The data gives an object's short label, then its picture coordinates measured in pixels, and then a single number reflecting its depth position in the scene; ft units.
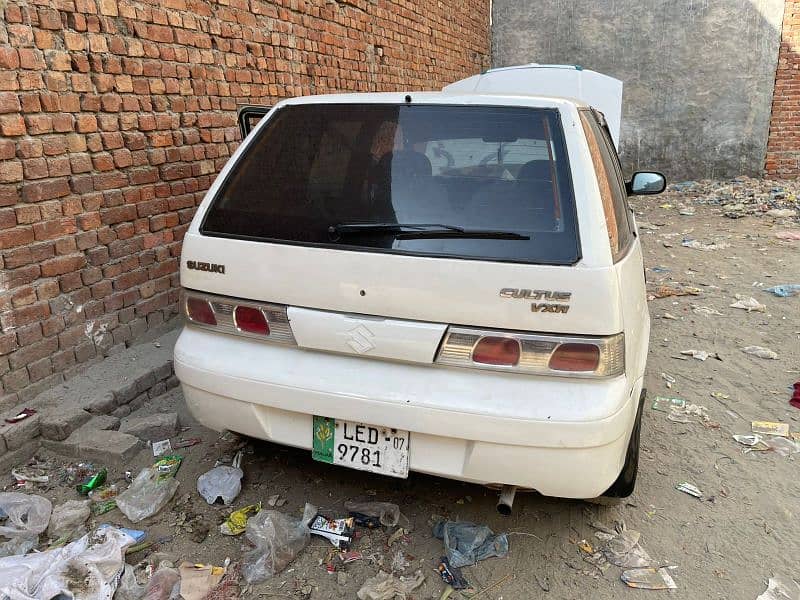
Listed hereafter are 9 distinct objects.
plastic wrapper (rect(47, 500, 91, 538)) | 8.02
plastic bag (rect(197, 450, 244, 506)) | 8.54
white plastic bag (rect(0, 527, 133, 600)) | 6.50
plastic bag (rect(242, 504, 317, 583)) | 7.23
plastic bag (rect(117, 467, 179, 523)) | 8.27
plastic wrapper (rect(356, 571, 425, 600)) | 6.85
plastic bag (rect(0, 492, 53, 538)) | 7.81
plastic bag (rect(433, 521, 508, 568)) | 7.49
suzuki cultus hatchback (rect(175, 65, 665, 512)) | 6.39
